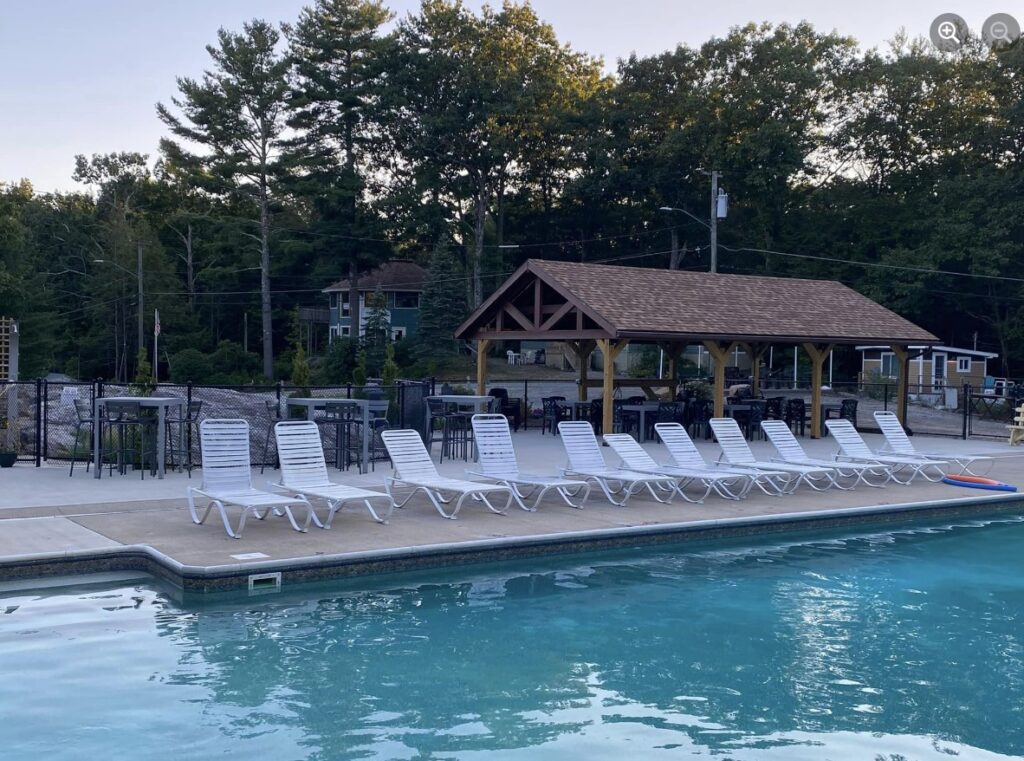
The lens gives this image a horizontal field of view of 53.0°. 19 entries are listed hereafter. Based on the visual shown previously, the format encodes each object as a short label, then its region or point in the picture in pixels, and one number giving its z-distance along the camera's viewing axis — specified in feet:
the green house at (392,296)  205.05
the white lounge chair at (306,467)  35.22
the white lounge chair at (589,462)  42.88
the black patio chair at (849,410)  82.74
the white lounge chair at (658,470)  44.11
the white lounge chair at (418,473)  37.76
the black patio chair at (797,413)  81.92
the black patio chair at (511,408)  79.10
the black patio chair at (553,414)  76.40
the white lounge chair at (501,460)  41.24
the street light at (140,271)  170.17
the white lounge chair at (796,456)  50.11
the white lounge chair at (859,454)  52.34
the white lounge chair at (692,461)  45.57
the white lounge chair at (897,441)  56.29
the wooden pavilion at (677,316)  69.26
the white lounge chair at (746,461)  47.57
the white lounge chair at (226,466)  33.86
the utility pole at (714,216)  110.63
